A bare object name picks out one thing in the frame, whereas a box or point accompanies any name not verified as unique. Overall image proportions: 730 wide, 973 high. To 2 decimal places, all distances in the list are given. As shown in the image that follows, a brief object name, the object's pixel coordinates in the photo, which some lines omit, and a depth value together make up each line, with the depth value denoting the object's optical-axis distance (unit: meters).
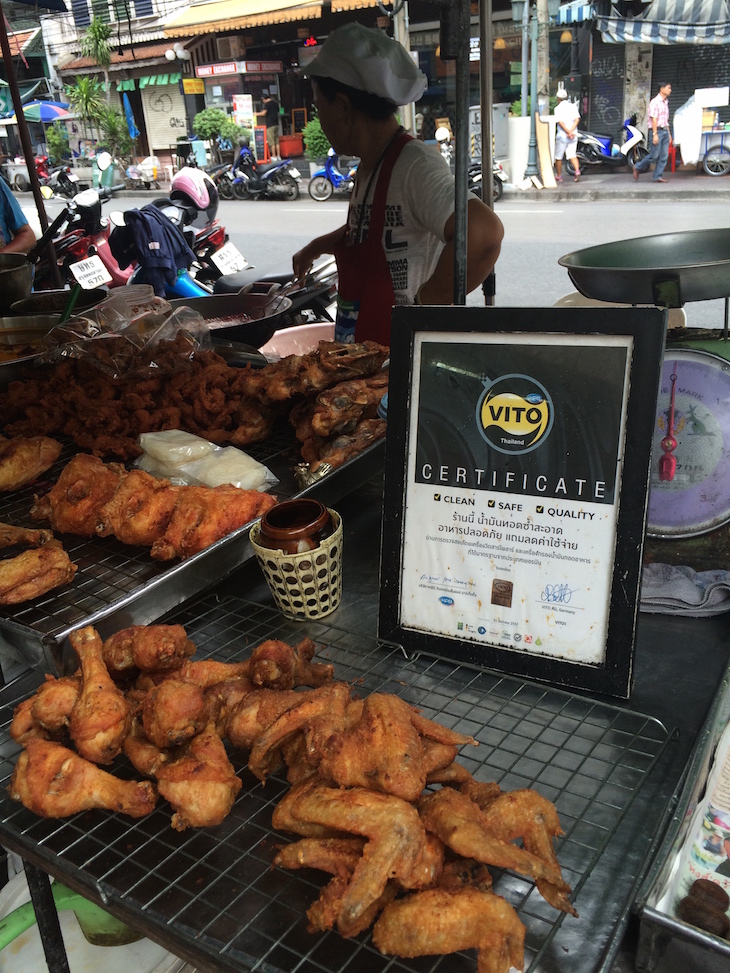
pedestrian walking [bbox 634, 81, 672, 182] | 18.69
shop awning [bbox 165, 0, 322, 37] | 15.93
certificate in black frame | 1.43
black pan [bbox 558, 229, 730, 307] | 1.63
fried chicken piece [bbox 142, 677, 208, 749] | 1.32
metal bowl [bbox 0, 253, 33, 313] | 3.79
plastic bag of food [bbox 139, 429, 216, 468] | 2.39
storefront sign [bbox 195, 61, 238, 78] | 27.17
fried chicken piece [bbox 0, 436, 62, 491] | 2.37
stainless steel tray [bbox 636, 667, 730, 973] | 0.95
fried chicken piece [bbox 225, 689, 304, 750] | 1.33
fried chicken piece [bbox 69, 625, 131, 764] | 1.32
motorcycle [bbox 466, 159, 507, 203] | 14.65
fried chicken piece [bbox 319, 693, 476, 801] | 1.15
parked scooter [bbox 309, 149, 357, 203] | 20.14
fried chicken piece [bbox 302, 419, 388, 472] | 2.31
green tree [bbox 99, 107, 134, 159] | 30.52
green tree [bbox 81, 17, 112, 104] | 28.36
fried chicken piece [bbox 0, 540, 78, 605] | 1.75
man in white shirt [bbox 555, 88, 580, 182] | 18.94
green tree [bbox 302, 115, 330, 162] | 23.64
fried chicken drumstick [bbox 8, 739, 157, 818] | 1.24
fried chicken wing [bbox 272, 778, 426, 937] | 1.01
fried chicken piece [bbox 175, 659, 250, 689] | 1.49
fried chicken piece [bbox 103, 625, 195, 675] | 1.49
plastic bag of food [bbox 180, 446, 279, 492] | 2.26
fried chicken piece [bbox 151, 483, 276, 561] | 1.91
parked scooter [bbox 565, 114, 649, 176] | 20.03
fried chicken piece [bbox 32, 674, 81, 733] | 1.37
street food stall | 1.08
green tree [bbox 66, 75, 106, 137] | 30.25
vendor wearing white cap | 3.30
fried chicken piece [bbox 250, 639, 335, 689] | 1.44
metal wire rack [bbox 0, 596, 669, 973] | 1.07
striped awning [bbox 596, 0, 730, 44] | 18.22
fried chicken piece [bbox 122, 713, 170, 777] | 1.31
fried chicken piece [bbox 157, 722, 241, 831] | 1.20
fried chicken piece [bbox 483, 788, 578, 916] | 1.10
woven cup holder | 1.73
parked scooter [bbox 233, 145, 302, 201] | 21.14
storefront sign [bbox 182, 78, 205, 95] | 28.81
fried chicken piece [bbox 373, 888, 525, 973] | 0.97
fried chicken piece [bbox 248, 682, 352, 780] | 1.27
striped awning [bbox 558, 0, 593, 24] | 19.31
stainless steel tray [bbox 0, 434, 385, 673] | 1.61
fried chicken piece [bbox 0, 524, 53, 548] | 2.00
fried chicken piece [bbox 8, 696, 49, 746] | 1.39
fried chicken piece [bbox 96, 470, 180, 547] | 1.98
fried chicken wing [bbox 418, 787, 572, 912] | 1.03
